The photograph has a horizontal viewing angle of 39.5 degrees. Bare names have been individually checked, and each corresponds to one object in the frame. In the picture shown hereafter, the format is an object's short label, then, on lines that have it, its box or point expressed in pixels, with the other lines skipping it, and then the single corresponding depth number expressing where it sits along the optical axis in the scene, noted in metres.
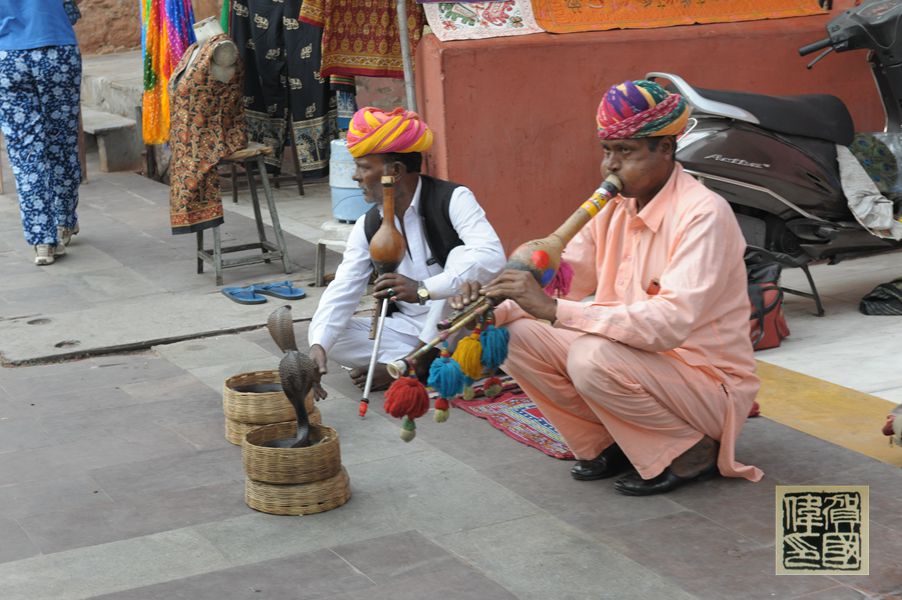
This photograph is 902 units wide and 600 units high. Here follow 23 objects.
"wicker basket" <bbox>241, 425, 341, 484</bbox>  3.83
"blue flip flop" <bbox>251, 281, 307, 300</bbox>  6.55
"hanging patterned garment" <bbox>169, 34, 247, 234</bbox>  6.57
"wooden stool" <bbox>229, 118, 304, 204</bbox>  8.74
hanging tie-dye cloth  7.70
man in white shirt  4.44
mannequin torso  6.48
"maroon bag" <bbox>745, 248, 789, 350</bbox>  5.41
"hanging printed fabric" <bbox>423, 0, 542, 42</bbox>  6.36
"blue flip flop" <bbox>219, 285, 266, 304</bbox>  6.47
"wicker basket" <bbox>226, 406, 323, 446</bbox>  4.44
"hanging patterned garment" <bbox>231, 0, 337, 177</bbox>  7.68
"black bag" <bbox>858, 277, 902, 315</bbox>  5.94
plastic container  6.66
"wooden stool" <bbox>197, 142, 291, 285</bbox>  6.78
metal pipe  6.14
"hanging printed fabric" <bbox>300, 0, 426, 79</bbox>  6.72
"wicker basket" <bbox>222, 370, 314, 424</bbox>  4.43
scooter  5.71
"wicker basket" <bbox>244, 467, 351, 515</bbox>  3.86
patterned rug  4.43
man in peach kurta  3.70
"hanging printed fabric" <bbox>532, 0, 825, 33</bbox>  6.59
